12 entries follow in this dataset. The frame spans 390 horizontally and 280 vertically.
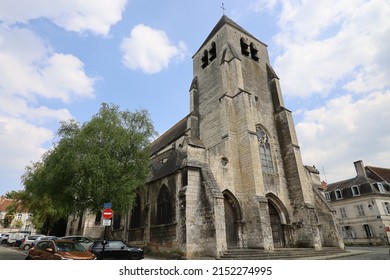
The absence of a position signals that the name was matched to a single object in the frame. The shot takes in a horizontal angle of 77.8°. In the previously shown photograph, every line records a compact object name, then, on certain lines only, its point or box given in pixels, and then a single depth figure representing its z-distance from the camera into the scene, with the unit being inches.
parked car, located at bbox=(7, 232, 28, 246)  887.4
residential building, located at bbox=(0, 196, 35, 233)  1608.9
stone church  481.7
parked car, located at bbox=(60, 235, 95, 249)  506.9
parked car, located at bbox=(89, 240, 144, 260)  391.5
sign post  367.9
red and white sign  369.0
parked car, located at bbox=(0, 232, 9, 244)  995.3
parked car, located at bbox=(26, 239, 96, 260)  281.1
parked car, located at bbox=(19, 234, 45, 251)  705.6
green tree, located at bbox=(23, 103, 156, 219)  478.6
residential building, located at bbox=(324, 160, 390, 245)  917.2
